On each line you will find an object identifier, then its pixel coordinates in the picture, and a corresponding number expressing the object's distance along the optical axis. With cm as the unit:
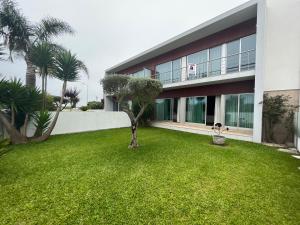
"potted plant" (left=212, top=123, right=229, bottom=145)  821
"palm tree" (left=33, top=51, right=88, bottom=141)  948
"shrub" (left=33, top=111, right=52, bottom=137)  917
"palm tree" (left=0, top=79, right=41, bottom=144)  790
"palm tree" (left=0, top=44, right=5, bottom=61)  702
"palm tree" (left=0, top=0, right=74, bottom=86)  920
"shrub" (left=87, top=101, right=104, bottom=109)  2969
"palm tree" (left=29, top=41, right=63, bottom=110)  902
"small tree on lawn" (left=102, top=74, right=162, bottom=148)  709
